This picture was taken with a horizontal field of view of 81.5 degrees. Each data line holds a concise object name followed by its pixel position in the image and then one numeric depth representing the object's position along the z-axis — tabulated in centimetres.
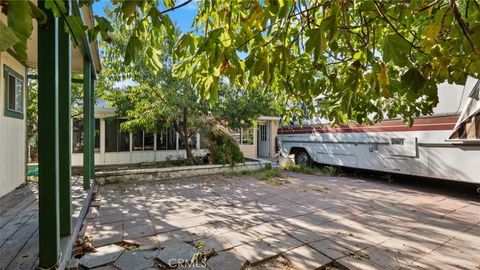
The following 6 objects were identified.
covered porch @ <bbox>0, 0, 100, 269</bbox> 202
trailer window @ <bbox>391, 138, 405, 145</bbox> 619
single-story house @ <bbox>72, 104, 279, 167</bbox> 972
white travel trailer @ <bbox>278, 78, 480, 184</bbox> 497
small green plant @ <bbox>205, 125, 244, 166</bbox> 873
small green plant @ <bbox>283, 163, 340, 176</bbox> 834
